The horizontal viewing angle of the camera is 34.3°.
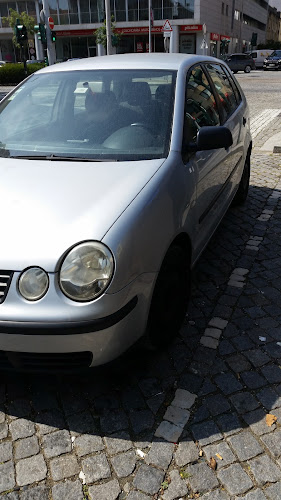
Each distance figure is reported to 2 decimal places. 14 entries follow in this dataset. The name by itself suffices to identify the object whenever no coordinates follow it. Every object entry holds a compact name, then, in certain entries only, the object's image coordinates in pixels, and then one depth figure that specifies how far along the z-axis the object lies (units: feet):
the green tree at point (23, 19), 154.10
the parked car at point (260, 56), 150.47
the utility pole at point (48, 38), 81.61
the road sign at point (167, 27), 78.95
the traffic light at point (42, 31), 82.02
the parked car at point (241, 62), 130.41
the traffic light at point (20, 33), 79.05
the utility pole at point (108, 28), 89.45
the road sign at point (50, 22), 81.29
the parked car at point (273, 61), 137.49
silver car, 6.83
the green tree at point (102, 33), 144.97
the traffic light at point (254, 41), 217.15
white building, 152.76
